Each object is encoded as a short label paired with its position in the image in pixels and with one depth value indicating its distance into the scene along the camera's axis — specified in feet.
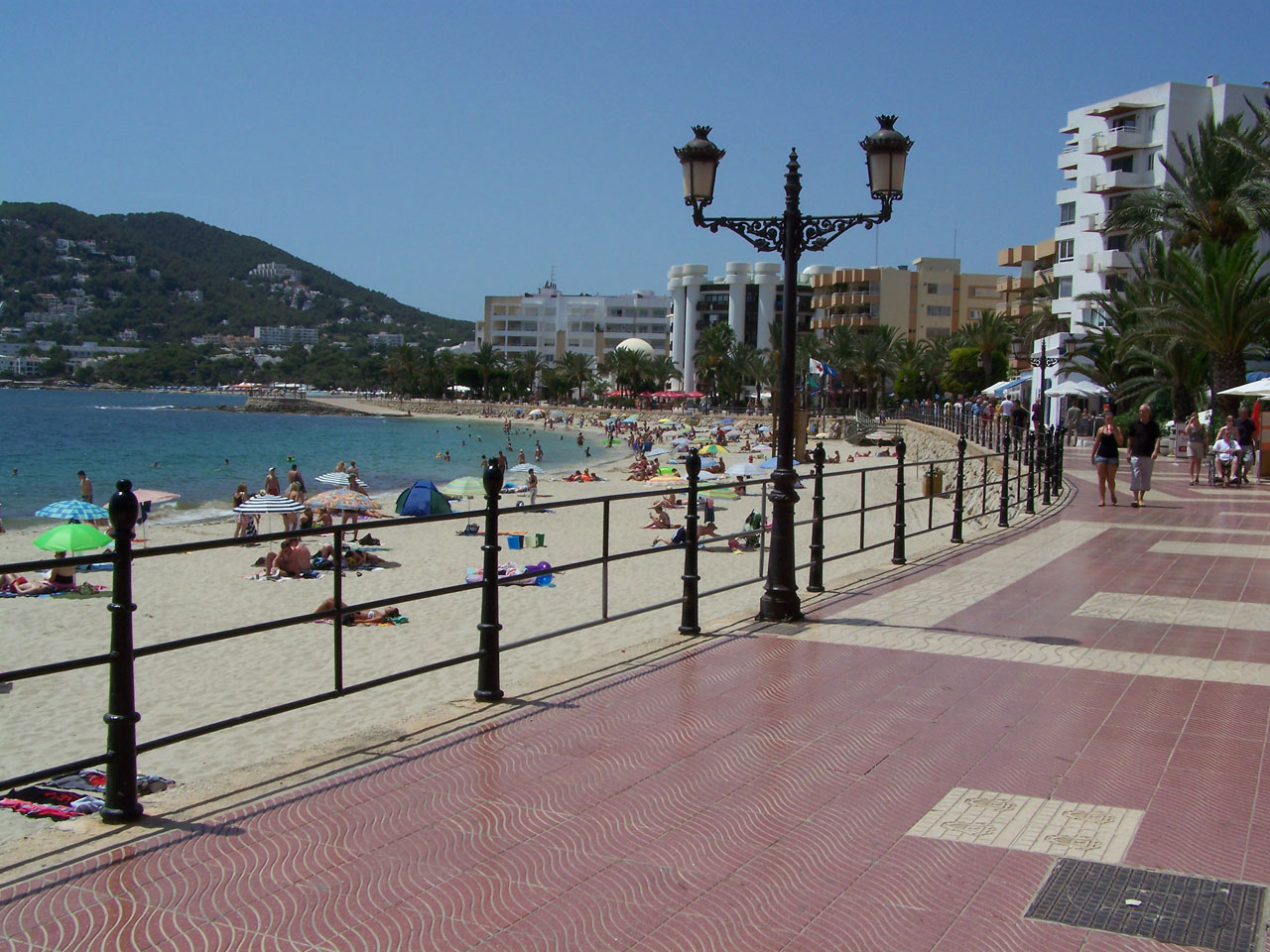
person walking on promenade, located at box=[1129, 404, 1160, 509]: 61.67
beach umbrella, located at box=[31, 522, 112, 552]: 59.52
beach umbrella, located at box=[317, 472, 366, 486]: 105.09
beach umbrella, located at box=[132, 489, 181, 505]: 84.69
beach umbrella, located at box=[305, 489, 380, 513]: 80.02
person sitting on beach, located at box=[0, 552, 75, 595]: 57.88
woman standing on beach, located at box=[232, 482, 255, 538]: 81.43
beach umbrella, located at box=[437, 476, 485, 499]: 90.84
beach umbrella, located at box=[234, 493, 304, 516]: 73.36
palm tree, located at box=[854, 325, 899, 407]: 276.62
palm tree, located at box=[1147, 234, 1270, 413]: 96.22
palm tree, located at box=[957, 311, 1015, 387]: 226.79
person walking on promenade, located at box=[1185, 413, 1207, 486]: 80.02
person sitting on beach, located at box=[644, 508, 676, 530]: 87.48
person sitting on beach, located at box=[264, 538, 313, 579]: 63.62
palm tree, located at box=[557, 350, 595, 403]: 451.94
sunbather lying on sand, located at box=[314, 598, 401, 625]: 50.04
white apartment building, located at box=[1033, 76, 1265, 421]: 184.34
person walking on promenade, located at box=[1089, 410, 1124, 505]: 61.93
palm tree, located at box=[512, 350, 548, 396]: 475.72
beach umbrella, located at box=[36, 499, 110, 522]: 69.51
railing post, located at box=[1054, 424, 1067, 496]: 70.38
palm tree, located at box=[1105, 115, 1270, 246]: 111.14
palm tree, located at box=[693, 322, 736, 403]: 366.02
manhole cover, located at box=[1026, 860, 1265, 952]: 12.24
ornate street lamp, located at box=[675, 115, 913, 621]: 29.30
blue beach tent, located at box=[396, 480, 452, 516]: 83.20
